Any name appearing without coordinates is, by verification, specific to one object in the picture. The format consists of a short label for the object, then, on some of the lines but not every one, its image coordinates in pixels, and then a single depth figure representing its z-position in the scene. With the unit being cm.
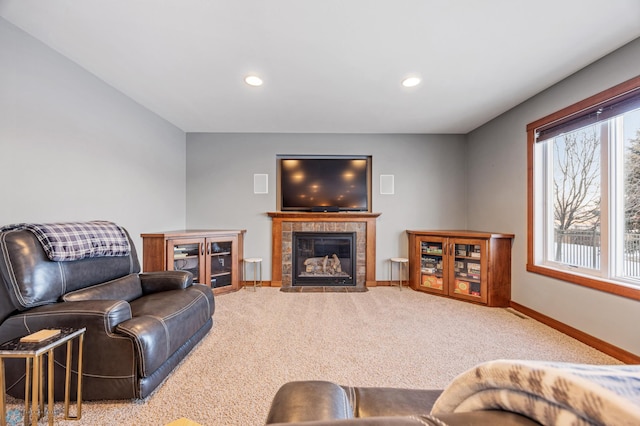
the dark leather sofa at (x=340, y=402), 74
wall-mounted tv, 407
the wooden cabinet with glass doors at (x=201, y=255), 307
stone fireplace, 396
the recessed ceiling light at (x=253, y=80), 241
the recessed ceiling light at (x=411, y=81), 242
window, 203
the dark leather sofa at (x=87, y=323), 148
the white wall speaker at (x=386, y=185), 410
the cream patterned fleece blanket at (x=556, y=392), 29
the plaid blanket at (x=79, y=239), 172
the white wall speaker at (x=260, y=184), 409
